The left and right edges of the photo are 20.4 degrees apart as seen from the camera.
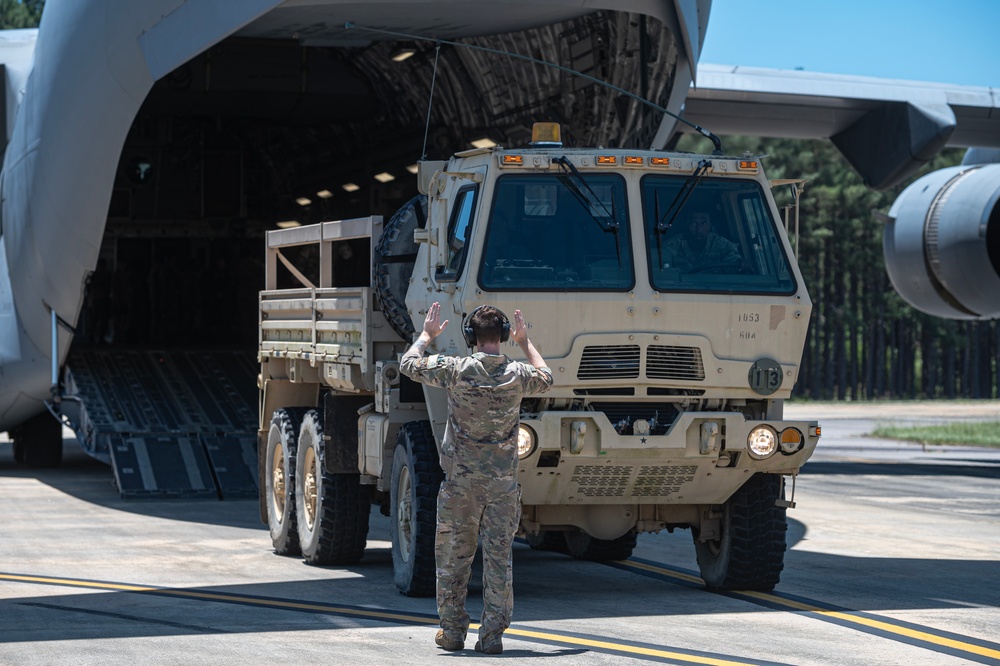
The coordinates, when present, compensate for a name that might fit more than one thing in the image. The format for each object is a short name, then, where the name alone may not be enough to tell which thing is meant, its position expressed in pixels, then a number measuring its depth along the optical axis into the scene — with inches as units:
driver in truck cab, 692.4
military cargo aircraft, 1205.1
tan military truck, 667.1
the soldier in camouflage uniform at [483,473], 561.0
